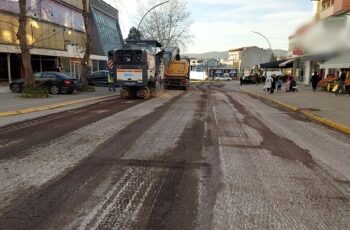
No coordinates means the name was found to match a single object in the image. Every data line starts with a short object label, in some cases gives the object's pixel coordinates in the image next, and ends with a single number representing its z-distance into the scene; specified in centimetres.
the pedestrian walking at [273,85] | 3375
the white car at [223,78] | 9288
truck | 3653
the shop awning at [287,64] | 5368
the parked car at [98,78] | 3859
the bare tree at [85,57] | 2967
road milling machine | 2284
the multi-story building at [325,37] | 2193
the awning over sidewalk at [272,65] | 5729
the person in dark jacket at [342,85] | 2909
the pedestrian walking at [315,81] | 3437
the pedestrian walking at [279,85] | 3578
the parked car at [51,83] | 2616
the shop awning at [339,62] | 2400
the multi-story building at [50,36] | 2944
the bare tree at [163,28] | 6675
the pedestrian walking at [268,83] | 3394
